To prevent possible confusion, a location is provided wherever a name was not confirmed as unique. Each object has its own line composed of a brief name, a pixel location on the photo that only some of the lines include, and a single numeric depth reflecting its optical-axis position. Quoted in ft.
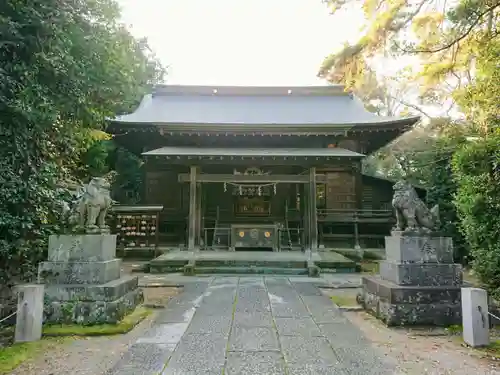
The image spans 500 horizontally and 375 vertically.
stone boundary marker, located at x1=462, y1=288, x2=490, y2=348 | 10.86
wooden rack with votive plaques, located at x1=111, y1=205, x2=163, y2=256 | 33.96
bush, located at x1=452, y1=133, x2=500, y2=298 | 15.20
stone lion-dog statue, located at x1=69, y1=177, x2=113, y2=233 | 14.10
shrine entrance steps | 26.68
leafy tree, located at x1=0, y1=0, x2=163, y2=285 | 13.37
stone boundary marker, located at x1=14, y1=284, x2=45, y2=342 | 11.17
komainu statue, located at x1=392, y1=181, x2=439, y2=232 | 14.17
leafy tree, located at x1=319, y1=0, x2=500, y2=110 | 14.14
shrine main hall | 32.50
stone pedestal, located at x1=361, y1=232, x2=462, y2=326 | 12.94
